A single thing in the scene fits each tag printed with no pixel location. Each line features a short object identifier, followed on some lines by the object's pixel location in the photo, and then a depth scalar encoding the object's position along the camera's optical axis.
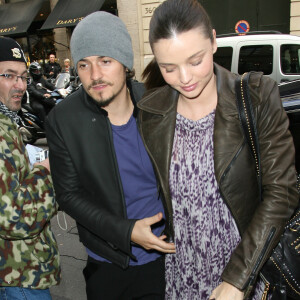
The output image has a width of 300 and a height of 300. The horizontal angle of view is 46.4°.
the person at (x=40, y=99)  7.73
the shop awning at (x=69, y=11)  13.98
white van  6.93
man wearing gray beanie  1.62
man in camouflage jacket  1.51
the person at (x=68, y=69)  11.85
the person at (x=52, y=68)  13.26
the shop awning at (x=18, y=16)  16.14
